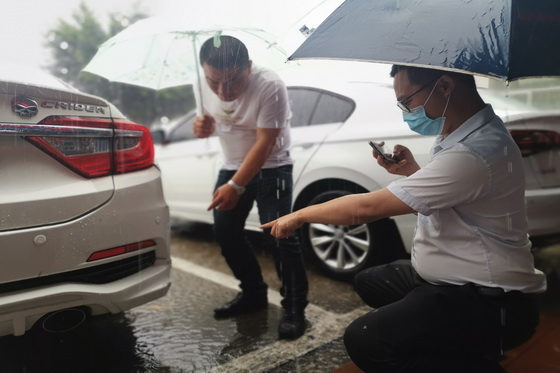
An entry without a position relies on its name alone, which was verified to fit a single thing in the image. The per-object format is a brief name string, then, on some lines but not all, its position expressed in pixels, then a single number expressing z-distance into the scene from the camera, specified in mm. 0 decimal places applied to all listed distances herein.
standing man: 2332
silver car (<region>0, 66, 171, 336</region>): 1748
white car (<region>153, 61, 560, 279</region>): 2492
